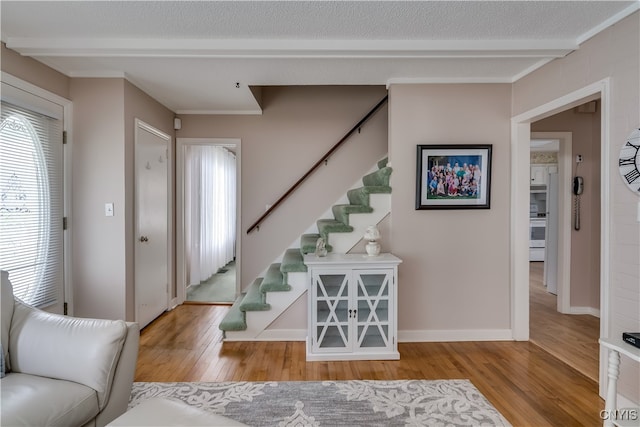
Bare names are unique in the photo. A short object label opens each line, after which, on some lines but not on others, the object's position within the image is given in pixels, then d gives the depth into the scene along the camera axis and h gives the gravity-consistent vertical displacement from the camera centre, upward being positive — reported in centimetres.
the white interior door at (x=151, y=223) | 317 -15
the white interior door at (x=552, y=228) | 412 -25
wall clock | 191 +27
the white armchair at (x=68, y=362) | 143 -73
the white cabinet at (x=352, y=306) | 270 -80
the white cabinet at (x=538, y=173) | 707 +76
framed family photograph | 301 +29
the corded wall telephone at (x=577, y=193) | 371 +17
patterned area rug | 195 -123
